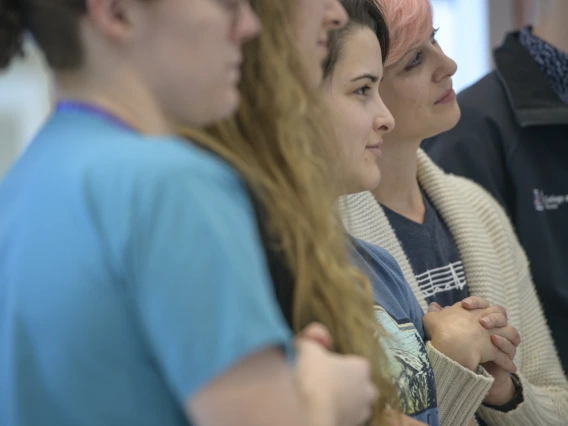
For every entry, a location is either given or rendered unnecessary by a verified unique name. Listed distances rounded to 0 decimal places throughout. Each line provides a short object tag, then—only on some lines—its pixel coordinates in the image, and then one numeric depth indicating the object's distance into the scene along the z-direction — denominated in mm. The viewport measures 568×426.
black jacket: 3864
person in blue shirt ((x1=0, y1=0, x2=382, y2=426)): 2432
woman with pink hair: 3550
